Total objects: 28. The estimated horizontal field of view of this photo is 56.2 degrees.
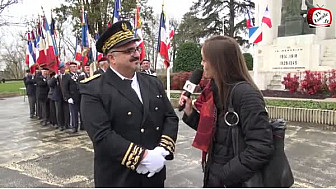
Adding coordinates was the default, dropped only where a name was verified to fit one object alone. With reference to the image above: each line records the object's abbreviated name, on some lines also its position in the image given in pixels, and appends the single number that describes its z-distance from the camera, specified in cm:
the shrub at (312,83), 1204
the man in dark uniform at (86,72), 951
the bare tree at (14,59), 6128
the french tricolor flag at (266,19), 1272
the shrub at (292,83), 1305
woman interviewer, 186
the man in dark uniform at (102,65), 734
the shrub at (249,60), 2384
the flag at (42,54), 1035
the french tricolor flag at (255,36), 1211
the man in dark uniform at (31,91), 1188
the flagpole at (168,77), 1192
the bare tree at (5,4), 2228
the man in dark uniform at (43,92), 1027
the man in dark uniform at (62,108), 909
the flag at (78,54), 1440
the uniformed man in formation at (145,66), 979
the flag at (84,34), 1172
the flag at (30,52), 1307
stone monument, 1416
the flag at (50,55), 999
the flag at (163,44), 1158
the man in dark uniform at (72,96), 860
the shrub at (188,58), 2114
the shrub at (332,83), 1134
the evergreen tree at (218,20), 3456
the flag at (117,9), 1124
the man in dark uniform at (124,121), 209
